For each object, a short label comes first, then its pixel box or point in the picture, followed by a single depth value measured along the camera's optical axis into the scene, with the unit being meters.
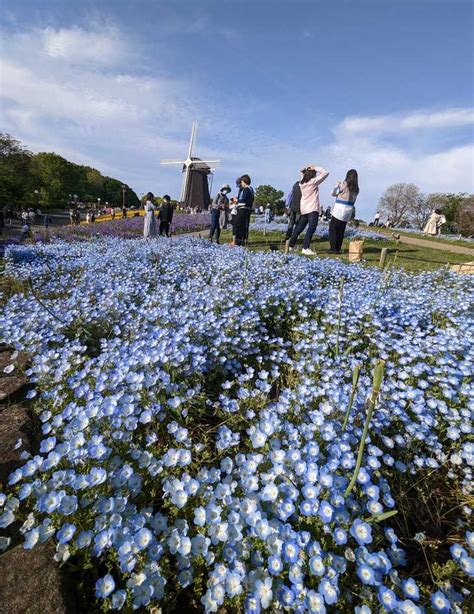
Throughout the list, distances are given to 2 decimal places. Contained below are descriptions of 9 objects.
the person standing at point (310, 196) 7.72
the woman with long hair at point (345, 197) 7.71
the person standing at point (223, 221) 17.06
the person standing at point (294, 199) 9.59
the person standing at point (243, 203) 8.70
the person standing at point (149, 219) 11.66
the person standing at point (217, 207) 10.92
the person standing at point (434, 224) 18.88
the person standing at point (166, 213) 12.39
